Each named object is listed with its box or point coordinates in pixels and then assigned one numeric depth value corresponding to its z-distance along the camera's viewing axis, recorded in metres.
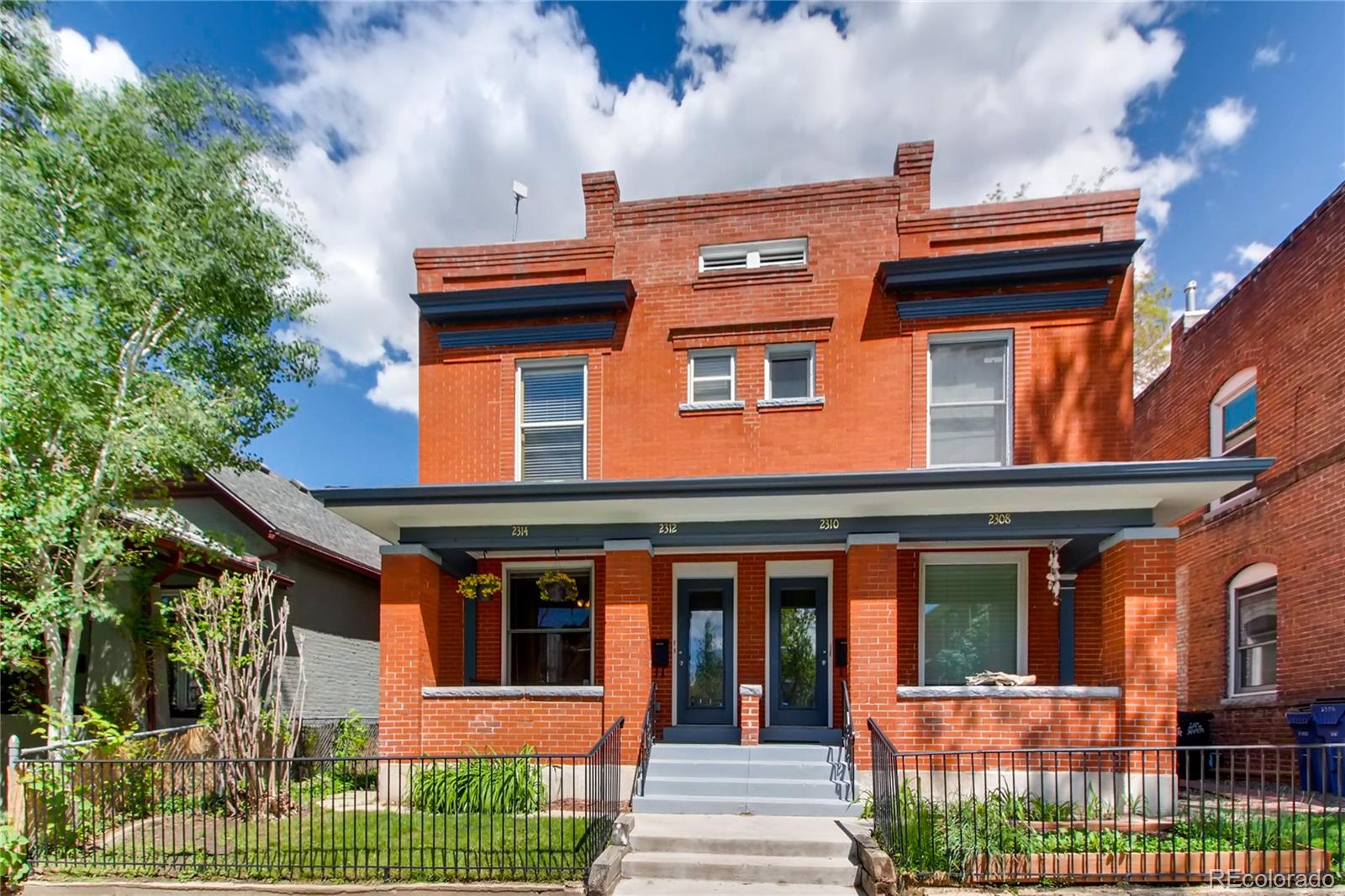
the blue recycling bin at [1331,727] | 9.48
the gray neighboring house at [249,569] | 11.88
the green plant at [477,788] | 8.79
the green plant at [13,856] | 7.03
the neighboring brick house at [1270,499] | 10.45
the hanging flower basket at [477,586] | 11.13
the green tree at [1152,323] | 22.14
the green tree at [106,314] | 8.69
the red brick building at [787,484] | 9.10
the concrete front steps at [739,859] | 6.94
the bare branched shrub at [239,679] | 8.74
